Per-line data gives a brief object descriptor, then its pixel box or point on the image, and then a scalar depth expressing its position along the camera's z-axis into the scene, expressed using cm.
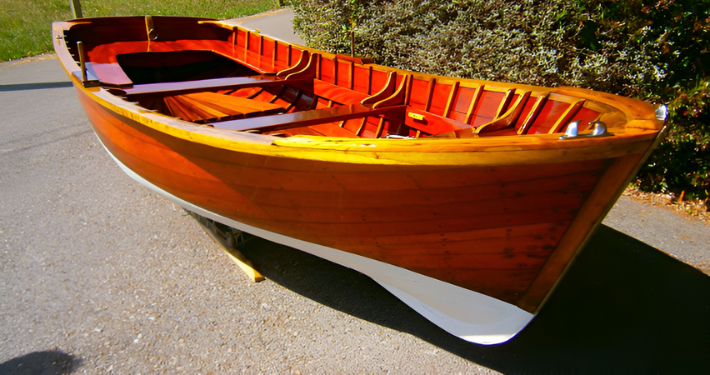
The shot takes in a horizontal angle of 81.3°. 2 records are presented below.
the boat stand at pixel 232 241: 282
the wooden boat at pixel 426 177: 161
